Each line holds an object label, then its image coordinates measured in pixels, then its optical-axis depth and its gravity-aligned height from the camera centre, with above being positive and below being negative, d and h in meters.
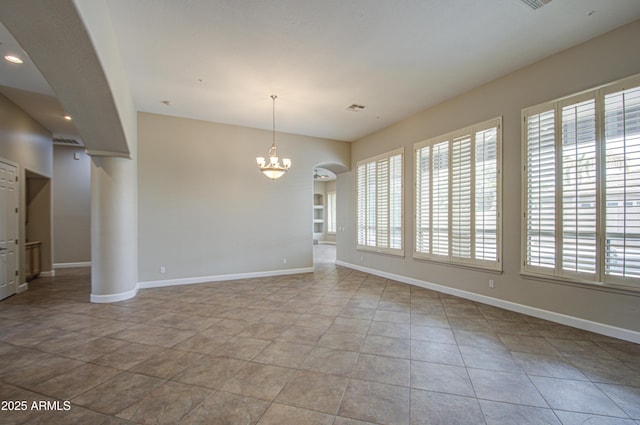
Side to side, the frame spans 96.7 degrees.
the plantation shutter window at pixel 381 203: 6.49 +0.21
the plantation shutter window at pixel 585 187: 3.18 +0.31
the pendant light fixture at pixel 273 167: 5.07 +0.82
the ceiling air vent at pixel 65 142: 7.60 +1.96
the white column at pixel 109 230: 4.82 -0.31
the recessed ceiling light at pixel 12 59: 3.81 +2.08
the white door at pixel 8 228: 5.07 -0.29
